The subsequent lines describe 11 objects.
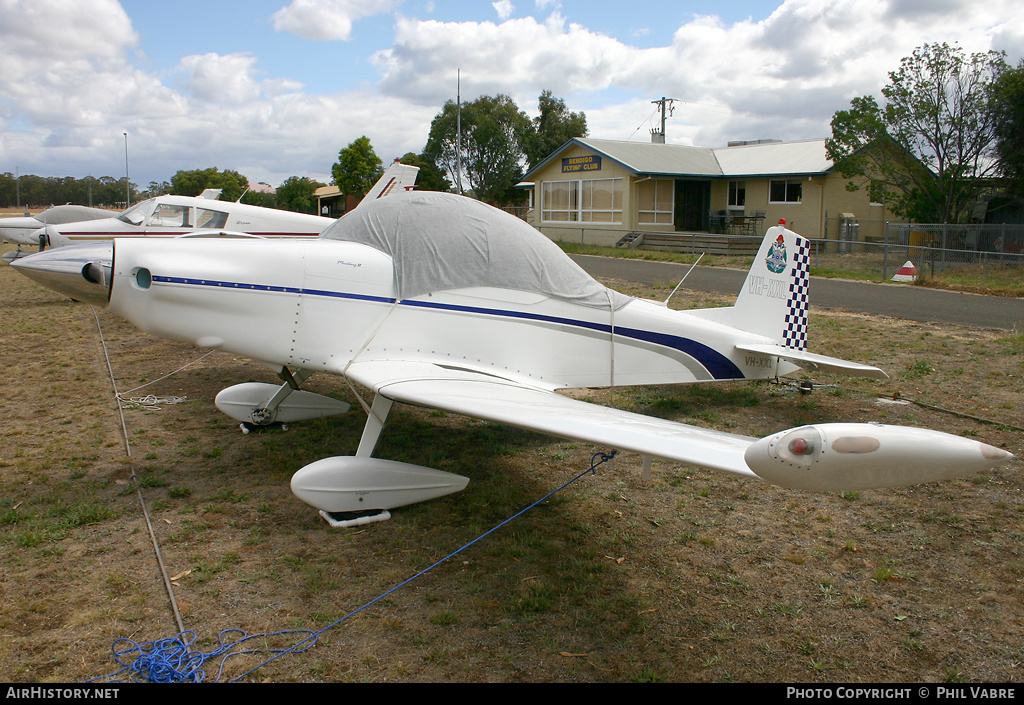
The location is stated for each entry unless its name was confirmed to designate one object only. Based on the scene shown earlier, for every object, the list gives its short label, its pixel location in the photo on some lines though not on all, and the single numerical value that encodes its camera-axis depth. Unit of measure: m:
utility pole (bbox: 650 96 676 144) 42.22
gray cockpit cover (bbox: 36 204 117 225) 22.08
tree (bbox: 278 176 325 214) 70.75
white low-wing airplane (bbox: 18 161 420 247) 14.12
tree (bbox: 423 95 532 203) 56.00
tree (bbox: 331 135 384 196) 50.06
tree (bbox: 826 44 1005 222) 21.14
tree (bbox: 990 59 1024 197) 20.28
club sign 32.81
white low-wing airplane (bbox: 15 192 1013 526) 4.50
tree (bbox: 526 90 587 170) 58.69
